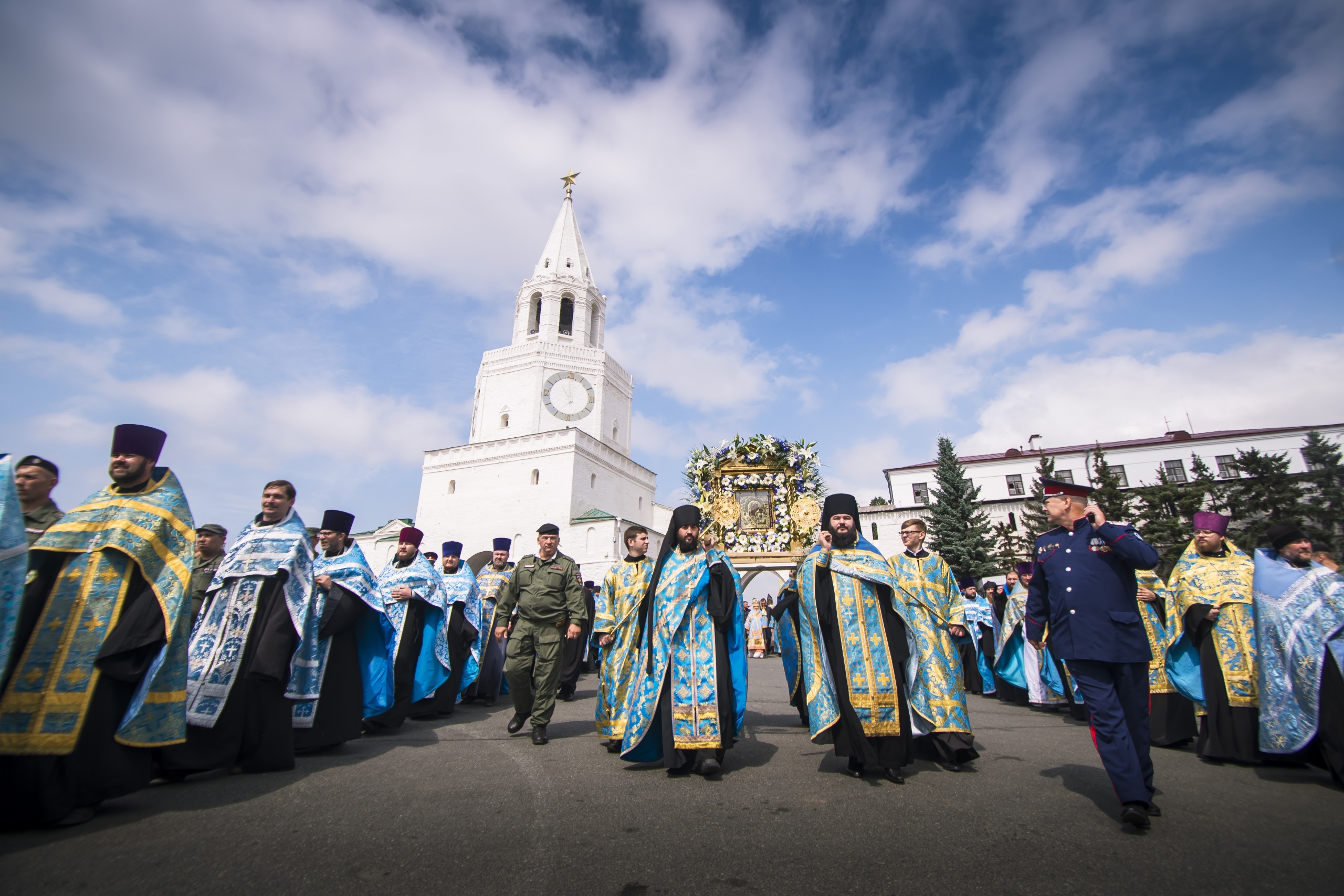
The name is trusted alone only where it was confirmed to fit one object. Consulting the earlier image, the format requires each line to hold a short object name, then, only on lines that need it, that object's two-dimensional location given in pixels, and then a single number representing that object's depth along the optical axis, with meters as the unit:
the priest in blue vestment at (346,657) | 5.59
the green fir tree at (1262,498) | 27.41
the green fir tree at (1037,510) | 31.61
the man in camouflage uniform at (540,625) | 6.54
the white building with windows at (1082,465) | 40.03
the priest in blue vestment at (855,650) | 4.84
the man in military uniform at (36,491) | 4.21
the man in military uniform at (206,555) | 5.68
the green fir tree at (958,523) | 32.44
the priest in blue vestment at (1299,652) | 4.66
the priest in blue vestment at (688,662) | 5.00
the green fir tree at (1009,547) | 32.28
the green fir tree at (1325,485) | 27.84
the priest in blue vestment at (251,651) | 4.59
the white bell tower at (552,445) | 33.75
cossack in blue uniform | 3.70
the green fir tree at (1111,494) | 30.34
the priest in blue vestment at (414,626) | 7.37
